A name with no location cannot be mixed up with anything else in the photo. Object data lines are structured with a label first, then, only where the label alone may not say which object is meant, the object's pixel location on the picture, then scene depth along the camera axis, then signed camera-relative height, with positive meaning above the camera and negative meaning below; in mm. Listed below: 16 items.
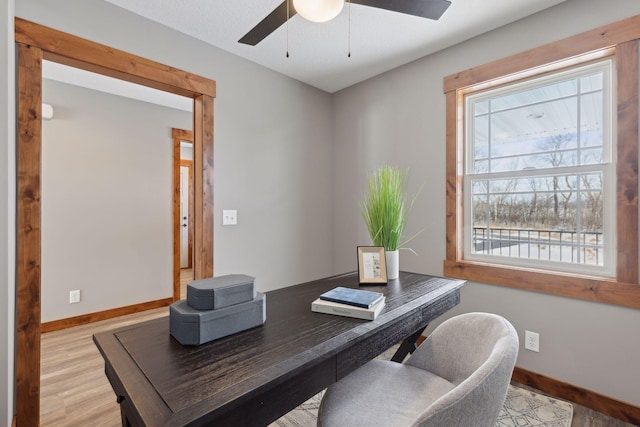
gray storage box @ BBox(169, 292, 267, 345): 894 -325
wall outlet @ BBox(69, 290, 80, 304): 3314 -893
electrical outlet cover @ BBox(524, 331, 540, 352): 2121 -877
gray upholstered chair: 797 -593
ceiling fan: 1487 +991
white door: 6398 -83
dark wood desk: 664 -390
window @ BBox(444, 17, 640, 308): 1803 +291
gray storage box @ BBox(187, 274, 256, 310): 899 -236
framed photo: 1616 -275
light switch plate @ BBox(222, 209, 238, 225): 2582 -42
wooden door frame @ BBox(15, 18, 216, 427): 1693 +137
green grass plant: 1697 -7
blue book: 1142 -326
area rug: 1789 -1195
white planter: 1728 -285
